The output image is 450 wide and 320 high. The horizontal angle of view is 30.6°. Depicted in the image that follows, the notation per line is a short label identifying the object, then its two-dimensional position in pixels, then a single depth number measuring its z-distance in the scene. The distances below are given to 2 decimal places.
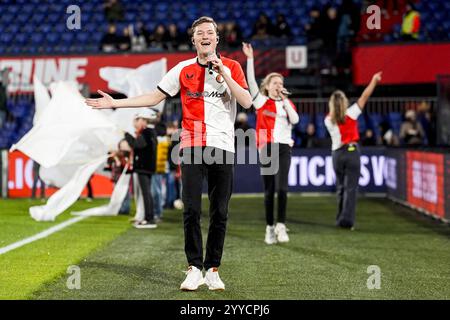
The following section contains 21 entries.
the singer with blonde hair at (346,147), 11.78
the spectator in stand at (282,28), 21.94
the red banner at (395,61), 21.02
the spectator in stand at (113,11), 24.27
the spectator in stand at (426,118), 19.81
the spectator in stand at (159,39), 22.03
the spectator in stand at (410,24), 20.92
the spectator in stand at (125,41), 22.06
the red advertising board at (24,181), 18.62
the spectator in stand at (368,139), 19.62
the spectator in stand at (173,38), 21.83
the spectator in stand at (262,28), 21.86
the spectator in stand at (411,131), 18.75
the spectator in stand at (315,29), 21.47
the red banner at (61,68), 21.98
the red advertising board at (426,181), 12.70
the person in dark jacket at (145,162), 12.20
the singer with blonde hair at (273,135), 10.11
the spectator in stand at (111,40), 22.25
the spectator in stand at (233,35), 21.38
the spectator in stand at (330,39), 21.20
